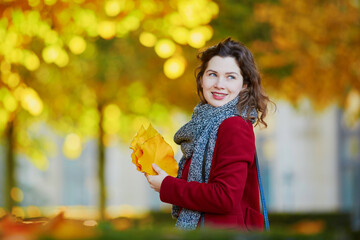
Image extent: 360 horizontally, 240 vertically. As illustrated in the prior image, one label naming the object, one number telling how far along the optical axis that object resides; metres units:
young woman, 4.78
